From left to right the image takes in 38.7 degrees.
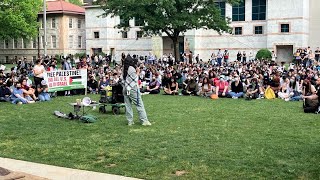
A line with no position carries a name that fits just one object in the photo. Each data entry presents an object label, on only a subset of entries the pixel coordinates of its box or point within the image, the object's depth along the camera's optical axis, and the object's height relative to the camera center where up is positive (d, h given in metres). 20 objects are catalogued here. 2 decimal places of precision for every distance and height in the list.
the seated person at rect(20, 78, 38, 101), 18.44 -1.00
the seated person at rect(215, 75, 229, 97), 20.36 -1.01
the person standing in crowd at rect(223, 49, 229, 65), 42.00 +0.69
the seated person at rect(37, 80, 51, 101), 18.96 -1.07
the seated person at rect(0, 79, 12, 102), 18.79 -1.14
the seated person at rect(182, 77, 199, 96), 21.64 -1.16
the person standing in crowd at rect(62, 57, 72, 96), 28.67 -0.05
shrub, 45.50 +1.03
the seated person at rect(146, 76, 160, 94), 22.72 -1.12
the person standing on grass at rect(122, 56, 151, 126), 12.00 -0.68
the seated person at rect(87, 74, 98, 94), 22.88 -1.01
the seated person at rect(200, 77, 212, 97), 20.62 -1.06
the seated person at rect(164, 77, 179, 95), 21.92 -1.13
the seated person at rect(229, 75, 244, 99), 19.83 -1.09
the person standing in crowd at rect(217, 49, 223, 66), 40.77 +0.63
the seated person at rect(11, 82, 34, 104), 18.03 -1.25
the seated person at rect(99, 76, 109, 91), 22.38 -0.82
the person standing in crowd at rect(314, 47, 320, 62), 37.33 +0.74
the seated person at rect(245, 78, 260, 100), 19.11 -1.12
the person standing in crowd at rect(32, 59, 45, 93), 19.06 -0.32
